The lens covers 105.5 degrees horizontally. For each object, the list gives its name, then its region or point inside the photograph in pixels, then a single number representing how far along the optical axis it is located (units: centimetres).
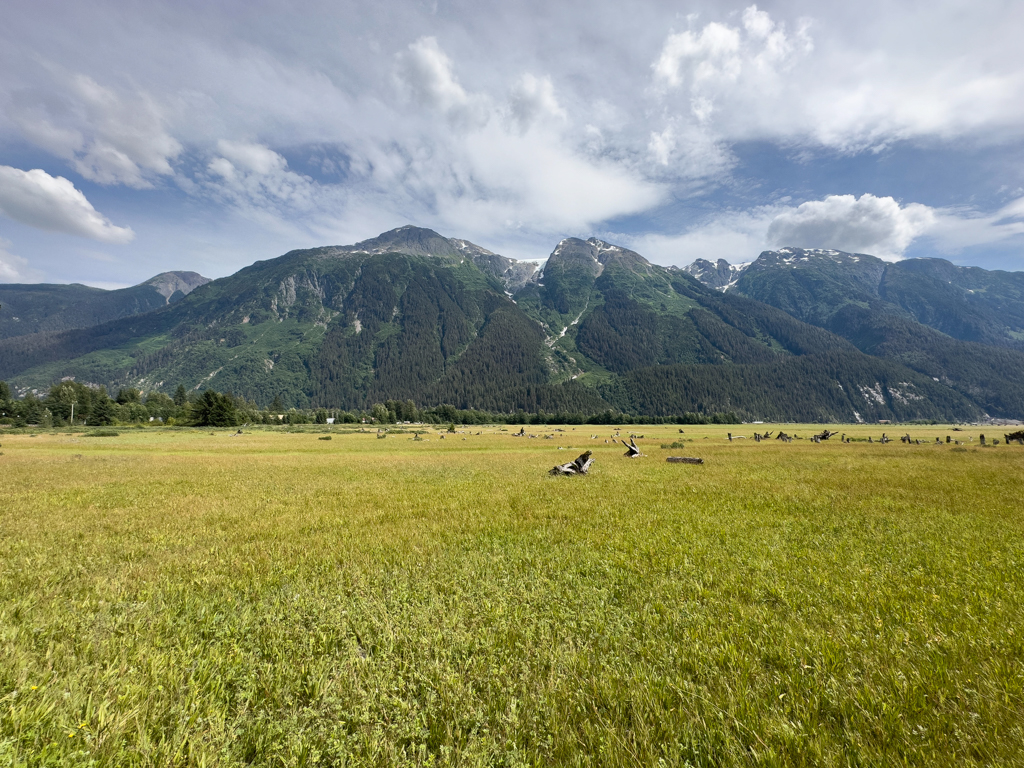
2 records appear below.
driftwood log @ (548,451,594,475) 2064
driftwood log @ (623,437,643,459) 3130
